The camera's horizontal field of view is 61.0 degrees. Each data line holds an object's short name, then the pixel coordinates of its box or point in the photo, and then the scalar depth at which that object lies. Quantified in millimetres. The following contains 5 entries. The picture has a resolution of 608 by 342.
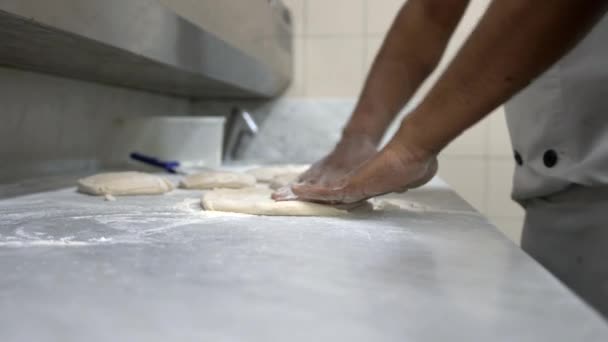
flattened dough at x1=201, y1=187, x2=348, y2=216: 759
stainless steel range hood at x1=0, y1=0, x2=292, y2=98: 664
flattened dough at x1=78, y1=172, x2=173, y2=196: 946
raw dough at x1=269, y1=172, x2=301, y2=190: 1069
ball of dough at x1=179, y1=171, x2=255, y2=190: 1083
